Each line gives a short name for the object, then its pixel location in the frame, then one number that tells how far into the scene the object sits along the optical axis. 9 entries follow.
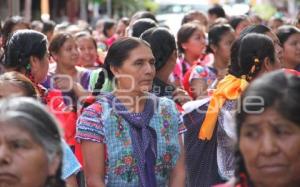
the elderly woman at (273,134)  5.48
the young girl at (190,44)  16.30
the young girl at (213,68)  13.86
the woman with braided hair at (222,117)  9.53
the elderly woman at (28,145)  5.71
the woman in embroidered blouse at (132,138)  8.35
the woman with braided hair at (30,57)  10.58
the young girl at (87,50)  16.26
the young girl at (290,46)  12.28
